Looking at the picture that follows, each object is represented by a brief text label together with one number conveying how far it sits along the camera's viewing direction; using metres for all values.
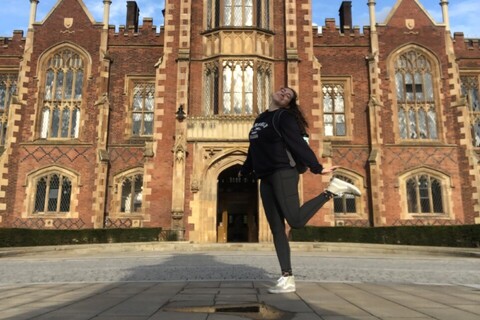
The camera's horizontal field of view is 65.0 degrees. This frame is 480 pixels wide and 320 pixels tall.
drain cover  2.76
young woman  3.91
